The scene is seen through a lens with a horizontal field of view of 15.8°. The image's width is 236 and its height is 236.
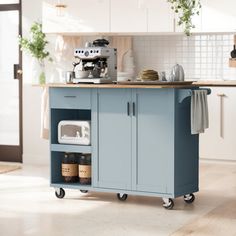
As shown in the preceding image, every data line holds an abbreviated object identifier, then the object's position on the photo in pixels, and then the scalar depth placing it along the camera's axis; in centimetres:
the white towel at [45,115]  970
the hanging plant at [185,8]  741
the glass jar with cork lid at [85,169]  723
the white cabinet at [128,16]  946
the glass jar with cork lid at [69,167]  735
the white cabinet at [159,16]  936
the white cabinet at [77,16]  965
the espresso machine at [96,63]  719
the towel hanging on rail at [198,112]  669
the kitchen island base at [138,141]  668
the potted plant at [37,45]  986
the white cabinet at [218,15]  925
